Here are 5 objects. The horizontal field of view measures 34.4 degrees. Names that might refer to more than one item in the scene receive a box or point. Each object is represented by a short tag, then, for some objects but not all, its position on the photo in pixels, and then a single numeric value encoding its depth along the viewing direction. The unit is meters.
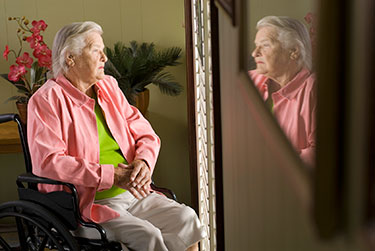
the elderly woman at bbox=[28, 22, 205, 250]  2.36
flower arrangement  3.09
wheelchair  2.26
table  3.37
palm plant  3.46
